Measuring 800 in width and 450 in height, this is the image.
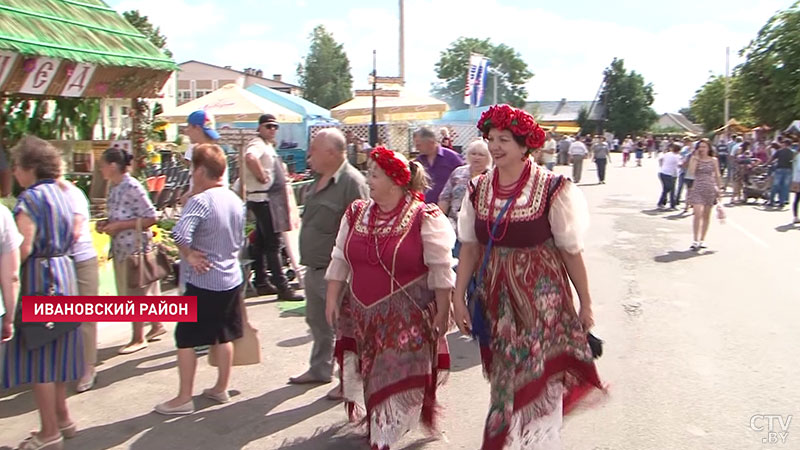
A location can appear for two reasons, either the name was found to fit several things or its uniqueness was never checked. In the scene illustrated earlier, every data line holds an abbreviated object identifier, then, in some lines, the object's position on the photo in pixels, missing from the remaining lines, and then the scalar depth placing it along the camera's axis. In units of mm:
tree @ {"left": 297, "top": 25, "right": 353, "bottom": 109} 68188
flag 28391
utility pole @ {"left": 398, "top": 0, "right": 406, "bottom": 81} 25547
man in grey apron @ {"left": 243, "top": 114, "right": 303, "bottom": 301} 7273
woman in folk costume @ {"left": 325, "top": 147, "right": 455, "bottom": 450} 3801
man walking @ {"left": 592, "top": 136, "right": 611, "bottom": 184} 24750
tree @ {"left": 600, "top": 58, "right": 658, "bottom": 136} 89875
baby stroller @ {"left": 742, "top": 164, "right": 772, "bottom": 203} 18359
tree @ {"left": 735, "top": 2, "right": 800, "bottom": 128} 26656
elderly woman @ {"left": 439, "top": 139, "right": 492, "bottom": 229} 5858
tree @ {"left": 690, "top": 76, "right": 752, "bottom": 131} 57719
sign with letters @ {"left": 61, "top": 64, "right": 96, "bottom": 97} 8375
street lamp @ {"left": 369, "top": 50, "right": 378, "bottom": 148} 16703
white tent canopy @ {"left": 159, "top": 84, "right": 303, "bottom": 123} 14812
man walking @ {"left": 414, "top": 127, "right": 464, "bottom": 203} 6617
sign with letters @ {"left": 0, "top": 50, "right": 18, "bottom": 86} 7323
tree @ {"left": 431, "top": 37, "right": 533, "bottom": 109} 101438
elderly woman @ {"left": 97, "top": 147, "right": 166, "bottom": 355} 5426
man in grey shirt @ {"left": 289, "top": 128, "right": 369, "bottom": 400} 4758
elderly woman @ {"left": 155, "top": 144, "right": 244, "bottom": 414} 4316
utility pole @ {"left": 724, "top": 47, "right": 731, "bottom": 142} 49069
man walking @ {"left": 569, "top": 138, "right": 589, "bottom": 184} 24500
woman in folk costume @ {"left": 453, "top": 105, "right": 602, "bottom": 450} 3449
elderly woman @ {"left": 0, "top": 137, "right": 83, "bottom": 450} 3938
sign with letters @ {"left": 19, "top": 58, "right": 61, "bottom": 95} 7781
